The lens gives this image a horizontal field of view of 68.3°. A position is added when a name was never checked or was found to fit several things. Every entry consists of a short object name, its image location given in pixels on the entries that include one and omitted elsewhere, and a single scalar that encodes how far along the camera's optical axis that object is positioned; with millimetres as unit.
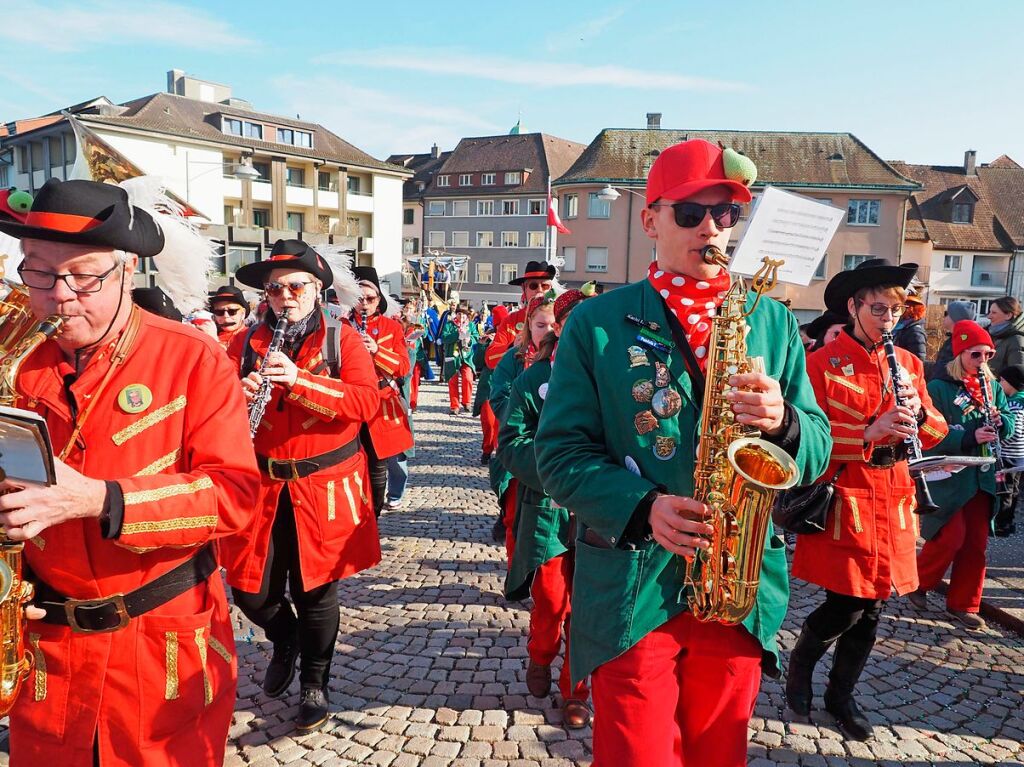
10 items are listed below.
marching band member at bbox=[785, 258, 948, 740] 3762
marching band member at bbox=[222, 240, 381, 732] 3859
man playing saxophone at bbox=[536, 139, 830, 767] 2273
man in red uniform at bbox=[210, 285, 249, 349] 6562
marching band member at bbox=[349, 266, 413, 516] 6234
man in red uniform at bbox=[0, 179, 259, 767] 2213
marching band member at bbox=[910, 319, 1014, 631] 5551
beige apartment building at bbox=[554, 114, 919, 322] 39438
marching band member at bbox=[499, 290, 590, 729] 3994
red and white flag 25572
